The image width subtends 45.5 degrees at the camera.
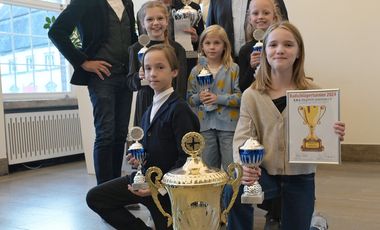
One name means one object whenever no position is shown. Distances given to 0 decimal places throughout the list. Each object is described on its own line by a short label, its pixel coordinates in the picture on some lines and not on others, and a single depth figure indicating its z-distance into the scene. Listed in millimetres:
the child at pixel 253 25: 2184
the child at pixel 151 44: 2215
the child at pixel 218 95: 2285
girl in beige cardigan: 1530
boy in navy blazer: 1674
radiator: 4344
